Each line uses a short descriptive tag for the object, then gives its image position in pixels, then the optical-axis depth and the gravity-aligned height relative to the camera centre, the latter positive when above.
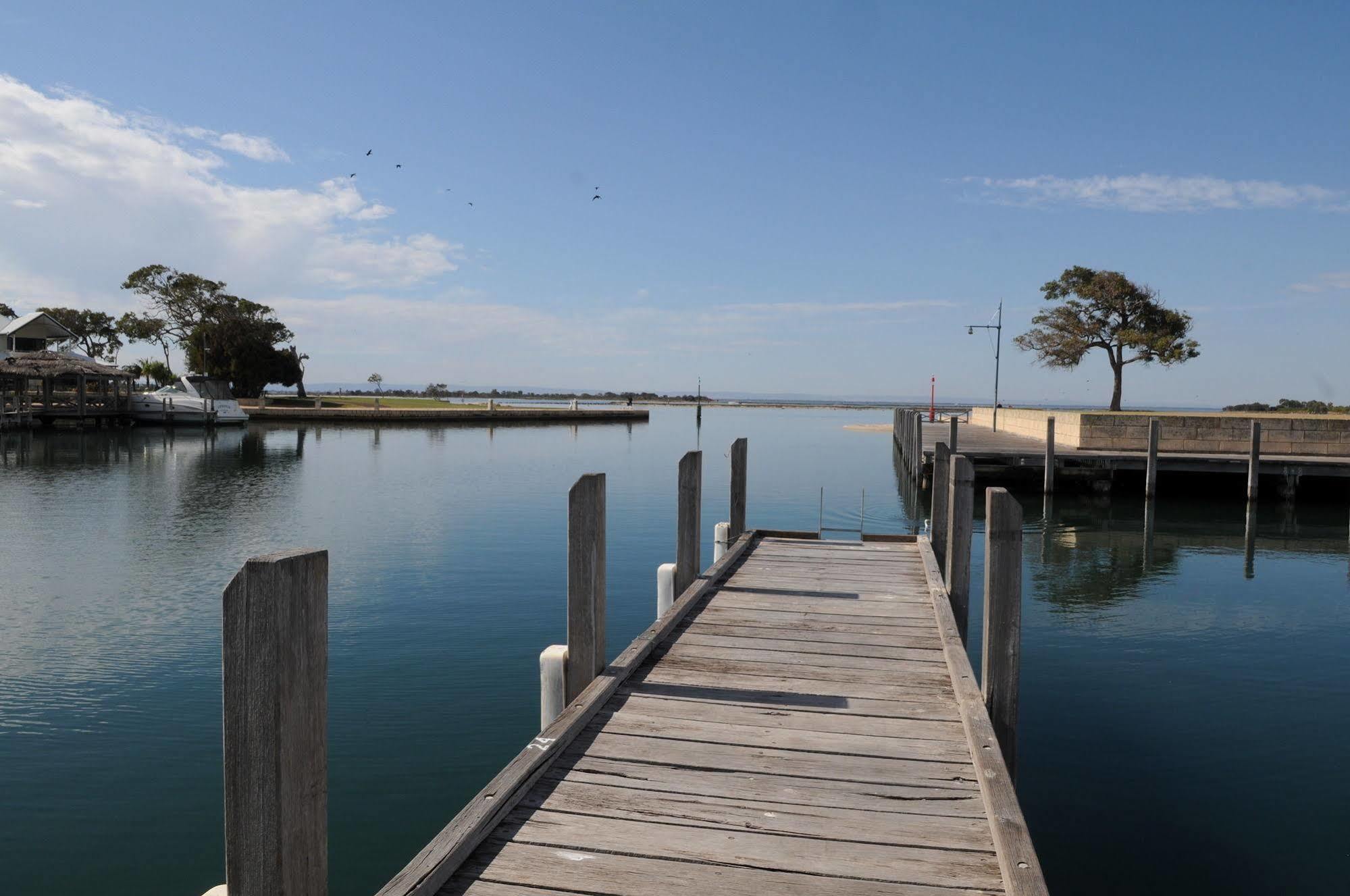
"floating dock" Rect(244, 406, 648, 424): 58.75 -1.62
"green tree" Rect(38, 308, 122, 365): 75.25 +5.09
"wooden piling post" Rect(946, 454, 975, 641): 7.16 -1.16
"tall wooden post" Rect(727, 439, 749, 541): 9.68 -1.04
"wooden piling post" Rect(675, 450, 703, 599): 7.49 -0.99
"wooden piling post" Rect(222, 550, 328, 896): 2.21 -0.86
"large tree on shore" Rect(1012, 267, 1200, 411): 43.44 +4.03
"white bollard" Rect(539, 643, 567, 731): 5.15 -1.70
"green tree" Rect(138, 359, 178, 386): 73.12 +1.30
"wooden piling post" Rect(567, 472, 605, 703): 4.81 -1.08
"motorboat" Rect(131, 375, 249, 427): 51.97 -1.04
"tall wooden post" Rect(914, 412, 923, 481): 25.98 -1.51
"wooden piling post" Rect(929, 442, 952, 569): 9.24 -1.05
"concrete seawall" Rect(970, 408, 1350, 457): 23.95 -0.78
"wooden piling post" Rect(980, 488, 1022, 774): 4.62 -1.13
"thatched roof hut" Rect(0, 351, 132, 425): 46.94 -0.14
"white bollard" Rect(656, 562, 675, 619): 8.32 -1.82
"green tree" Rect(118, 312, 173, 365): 64.75 +4.44
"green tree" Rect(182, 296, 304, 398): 62.47 +3.00
